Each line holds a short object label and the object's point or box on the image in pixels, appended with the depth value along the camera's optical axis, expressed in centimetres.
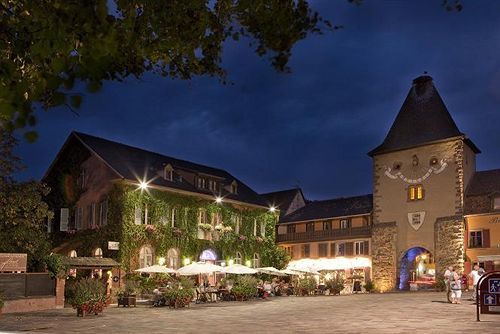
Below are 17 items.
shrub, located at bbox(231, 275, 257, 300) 3244
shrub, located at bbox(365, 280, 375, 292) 4428
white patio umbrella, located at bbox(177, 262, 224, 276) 3291
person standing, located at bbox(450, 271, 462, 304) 2572
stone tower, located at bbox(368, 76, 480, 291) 4325
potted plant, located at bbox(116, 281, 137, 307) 2875
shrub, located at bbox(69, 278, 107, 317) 2216
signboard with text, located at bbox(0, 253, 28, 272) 2725
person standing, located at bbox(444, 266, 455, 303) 2638
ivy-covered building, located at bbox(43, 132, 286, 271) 3878
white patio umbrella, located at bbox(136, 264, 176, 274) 3392
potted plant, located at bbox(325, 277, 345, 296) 3909
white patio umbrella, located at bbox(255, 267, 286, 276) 3878
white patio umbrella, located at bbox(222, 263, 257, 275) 3488
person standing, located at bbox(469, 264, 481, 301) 2643
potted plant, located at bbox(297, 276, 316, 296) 3873
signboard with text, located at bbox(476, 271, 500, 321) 1733
